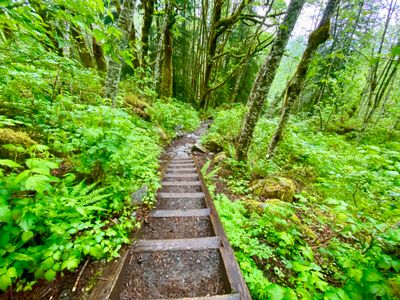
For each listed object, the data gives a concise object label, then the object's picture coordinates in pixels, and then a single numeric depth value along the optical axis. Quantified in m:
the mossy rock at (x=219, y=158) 6.06
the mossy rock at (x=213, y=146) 7.60
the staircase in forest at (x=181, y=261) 1.90
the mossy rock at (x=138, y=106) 7.61
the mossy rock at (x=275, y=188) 4.21
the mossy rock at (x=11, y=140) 2.35
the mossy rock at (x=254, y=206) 3.39
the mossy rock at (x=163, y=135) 7.57
